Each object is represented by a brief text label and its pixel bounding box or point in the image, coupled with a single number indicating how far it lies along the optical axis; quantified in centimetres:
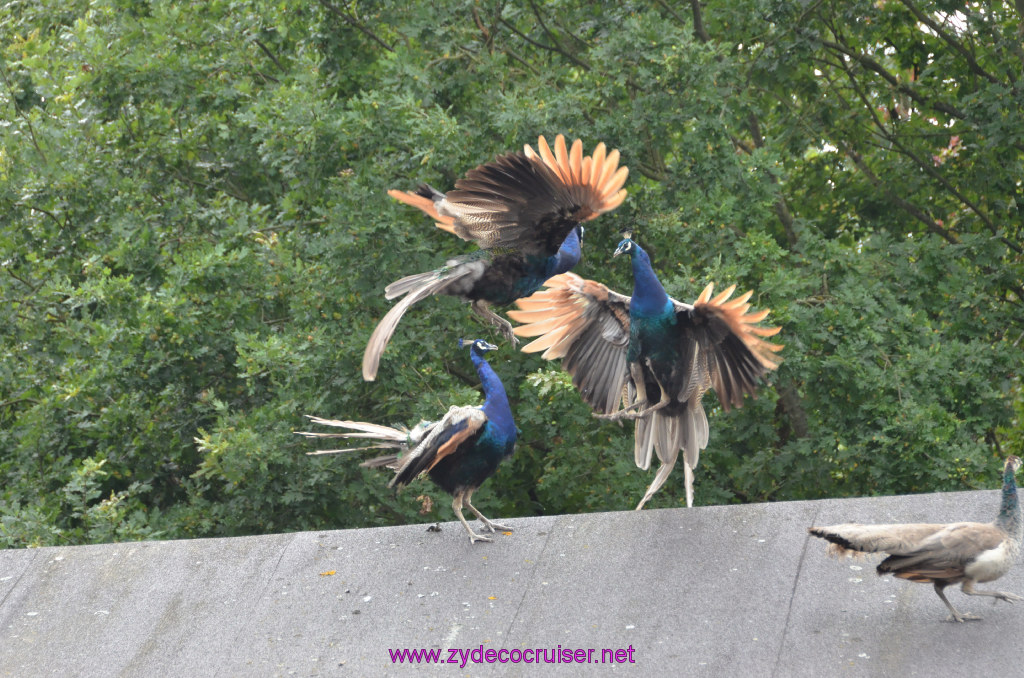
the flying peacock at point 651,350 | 948
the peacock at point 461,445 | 909
